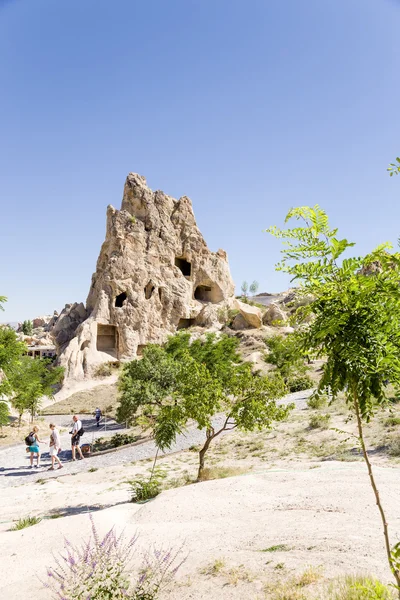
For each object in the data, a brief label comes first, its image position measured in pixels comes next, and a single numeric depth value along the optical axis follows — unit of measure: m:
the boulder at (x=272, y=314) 51.28
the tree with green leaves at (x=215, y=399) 11.00
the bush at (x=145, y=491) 10.08
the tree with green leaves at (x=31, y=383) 24.27
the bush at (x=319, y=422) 16.41
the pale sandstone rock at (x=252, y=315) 50.92
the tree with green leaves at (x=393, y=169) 2.99
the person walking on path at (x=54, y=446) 15.88
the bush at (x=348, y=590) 3.61
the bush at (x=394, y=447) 11.72
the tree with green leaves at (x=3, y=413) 19.98
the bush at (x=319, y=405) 19.83
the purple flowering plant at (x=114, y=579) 4.25
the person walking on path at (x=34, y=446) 16.42
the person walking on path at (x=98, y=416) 25.77
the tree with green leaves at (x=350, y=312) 3.23
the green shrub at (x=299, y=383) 28.65
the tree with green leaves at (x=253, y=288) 122.50
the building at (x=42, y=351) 62.22
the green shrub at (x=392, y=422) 14.49
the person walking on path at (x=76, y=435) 16.87
